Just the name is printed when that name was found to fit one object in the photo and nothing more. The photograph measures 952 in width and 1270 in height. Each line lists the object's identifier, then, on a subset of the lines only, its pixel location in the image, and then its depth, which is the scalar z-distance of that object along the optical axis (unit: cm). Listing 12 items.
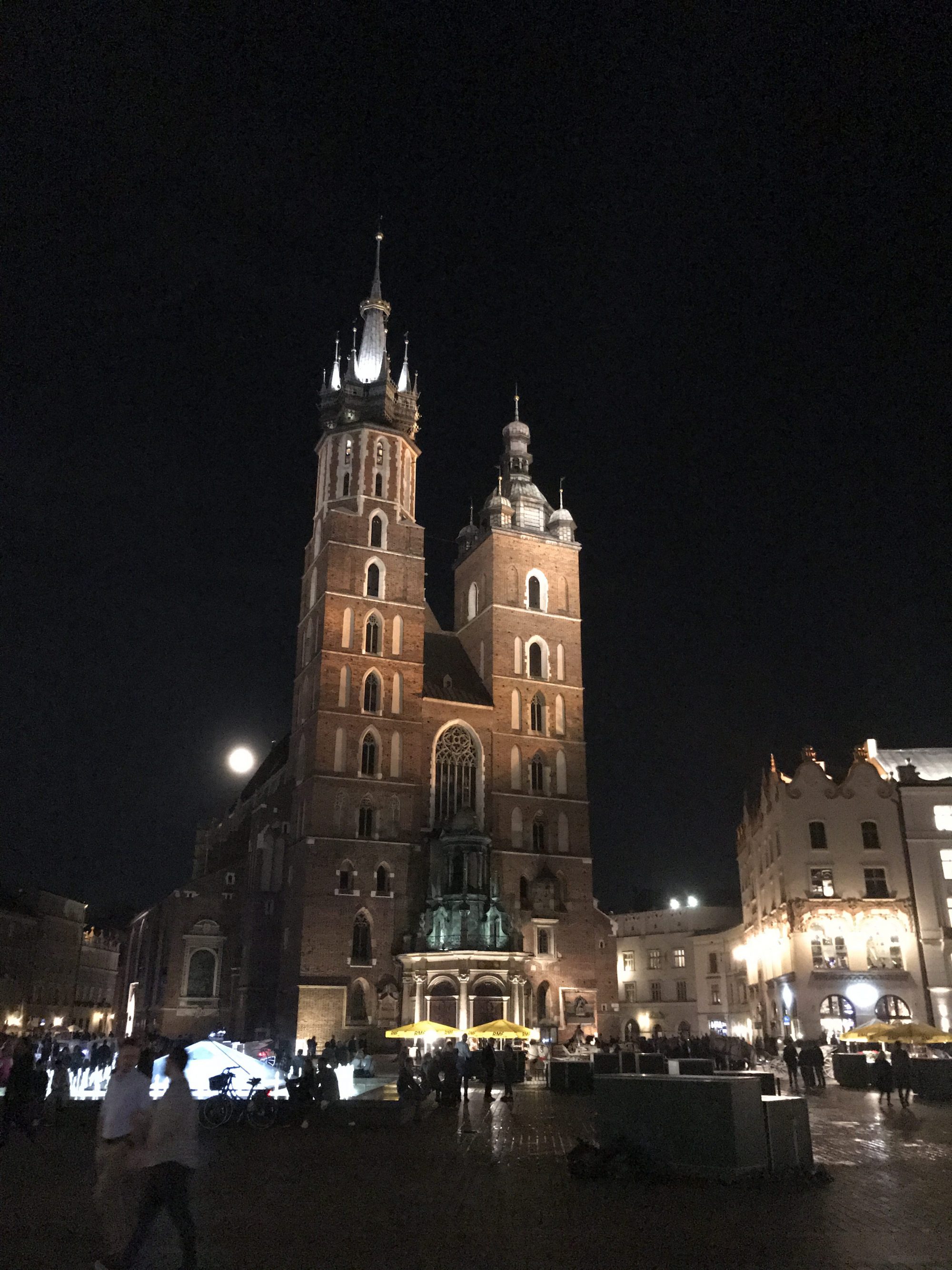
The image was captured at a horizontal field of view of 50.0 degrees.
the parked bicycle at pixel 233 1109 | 1942
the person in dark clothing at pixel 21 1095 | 1711
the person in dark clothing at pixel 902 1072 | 2362
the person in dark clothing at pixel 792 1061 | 2855
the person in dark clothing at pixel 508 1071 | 2503
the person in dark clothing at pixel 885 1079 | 2430
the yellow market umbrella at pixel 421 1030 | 3453
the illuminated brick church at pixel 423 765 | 4828
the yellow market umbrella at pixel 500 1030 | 3459
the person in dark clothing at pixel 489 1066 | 2523
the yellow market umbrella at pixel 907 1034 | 2950
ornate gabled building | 4547
